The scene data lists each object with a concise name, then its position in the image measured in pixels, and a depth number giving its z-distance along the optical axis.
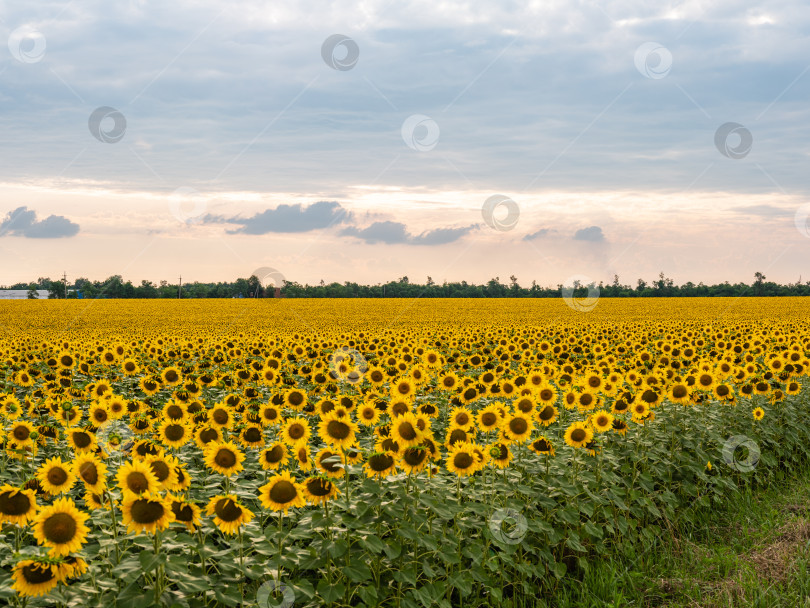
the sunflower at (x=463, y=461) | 6.09
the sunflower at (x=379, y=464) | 5.48
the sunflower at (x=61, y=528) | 4.20
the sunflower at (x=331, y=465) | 5.60
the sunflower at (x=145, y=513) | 4.28
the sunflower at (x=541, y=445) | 7.01
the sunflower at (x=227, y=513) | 4.67
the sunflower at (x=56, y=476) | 5.20
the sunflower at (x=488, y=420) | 7.19
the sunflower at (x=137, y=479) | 4.52
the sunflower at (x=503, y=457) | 6.44
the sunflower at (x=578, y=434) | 7.64
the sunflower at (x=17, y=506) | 4.48
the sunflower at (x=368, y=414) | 7.34
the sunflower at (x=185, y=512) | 4.43
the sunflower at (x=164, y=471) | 4.88
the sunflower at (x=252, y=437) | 7.13
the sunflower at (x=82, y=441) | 6.59
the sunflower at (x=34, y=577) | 3.90
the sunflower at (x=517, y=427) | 7.02
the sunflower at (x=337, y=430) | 6.12
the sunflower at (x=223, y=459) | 5.61
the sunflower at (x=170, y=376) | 11.01
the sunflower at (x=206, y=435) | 6.71
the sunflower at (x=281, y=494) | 4.93
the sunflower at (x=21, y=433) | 6.87
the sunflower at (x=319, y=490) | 5.07
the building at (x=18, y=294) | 124.82
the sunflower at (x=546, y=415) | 8.25
